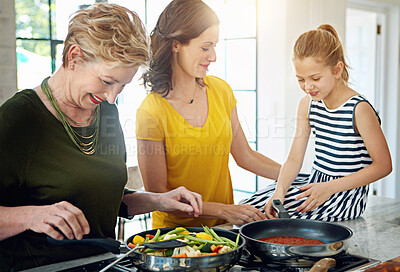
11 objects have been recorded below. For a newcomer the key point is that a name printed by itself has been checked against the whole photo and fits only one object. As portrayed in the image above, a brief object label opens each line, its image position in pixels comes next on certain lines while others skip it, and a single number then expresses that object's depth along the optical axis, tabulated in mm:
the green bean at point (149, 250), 1079
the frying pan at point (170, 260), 992
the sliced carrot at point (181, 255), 1034
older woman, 1215
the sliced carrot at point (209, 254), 1026
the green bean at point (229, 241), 1161
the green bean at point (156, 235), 1183
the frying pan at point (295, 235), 1092
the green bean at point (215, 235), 1183
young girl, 1731
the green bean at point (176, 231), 1219
